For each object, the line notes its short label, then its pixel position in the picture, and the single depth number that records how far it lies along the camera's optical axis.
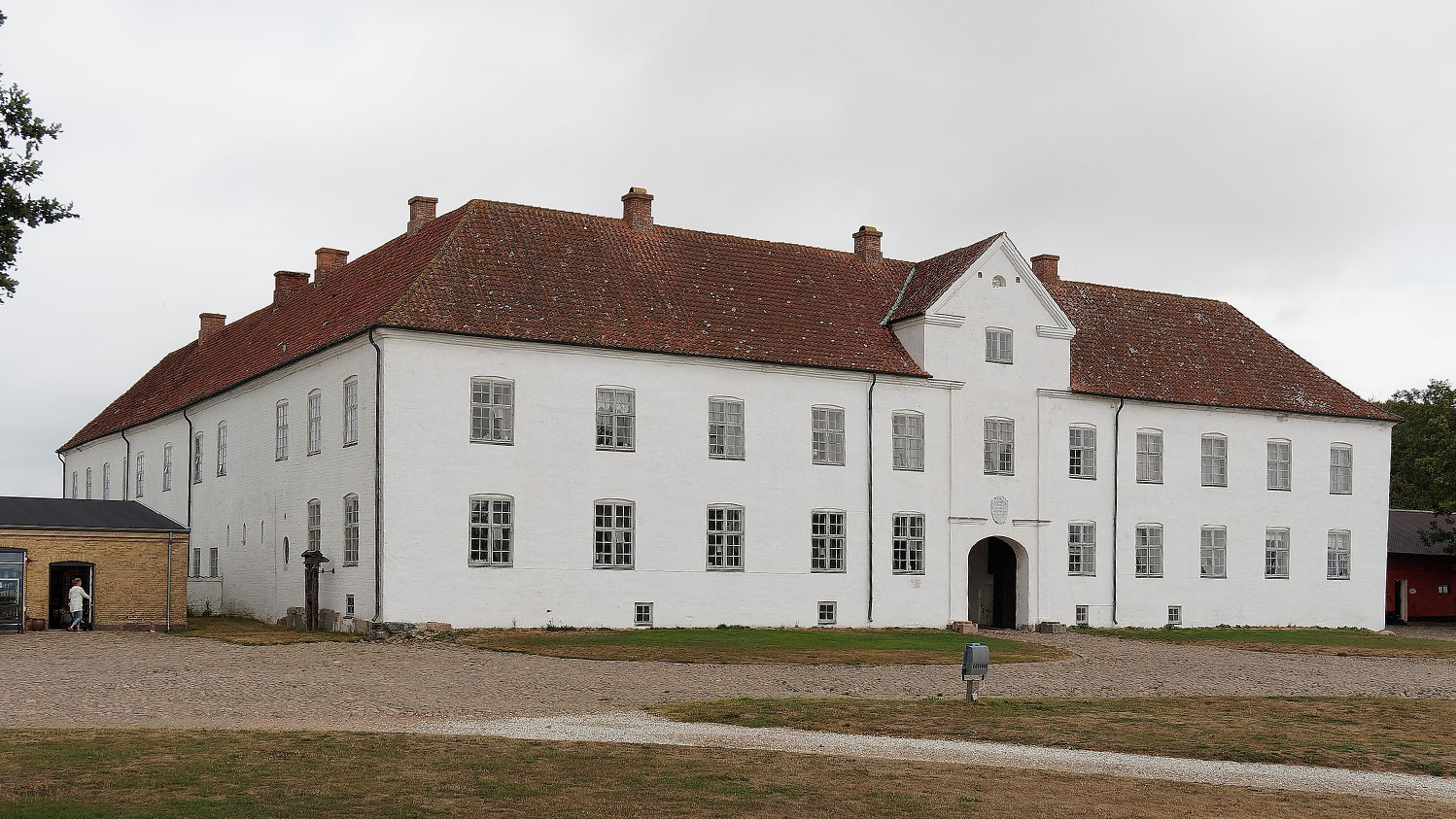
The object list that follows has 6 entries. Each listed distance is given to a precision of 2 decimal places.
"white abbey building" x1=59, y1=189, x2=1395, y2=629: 33.75
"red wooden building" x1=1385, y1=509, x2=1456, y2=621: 54.97
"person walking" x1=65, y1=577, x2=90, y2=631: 34.19
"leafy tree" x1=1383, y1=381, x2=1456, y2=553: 54.88
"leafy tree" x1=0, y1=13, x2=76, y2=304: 15.93
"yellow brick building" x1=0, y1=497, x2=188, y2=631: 34.50
